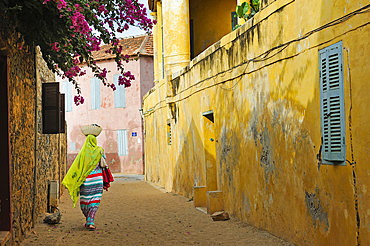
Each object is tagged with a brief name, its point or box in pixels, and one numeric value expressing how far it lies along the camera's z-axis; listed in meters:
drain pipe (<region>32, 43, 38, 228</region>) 7.01
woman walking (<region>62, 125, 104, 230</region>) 7.52
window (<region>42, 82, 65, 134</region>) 8.36
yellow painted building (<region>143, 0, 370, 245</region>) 4.36
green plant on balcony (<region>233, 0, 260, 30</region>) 8.46
